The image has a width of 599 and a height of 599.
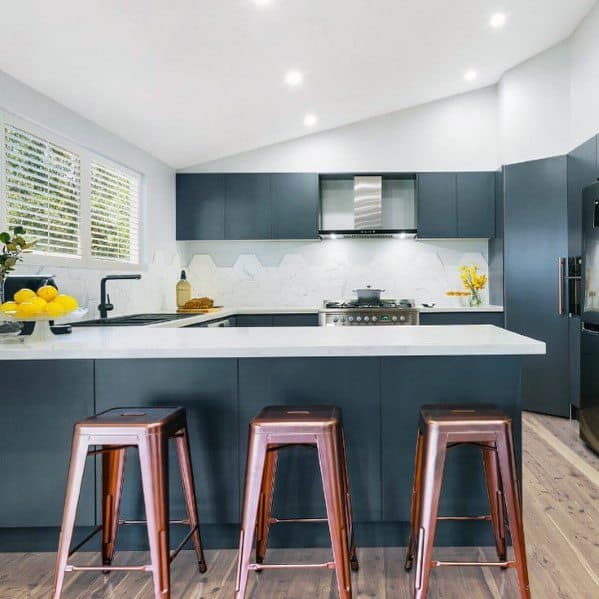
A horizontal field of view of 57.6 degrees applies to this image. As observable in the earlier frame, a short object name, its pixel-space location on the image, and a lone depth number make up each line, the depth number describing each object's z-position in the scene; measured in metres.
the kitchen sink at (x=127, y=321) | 3.28
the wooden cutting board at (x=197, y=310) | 4.54
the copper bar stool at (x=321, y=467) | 1.70
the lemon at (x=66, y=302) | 2.23
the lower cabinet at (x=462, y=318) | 4.95
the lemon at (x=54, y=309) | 2.16
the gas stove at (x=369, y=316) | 4.96
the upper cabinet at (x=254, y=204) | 5.29
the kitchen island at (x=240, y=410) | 2.18
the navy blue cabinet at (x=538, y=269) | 4.50
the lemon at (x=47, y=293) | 2.24
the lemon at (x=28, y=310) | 2.13
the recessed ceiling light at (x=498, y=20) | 3.81
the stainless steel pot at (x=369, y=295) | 5.17
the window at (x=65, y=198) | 2.94
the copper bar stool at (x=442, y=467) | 1.74
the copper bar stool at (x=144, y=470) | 1.74
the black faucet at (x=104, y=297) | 3.26
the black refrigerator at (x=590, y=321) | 3.46
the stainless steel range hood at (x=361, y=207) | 5.29
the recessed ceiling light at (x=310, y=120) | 4.88
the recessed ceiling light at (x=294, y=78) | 3.81
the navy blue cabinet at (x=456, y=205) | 5.23
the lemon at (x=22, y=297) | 2.20
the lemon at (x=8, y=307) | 2.14
